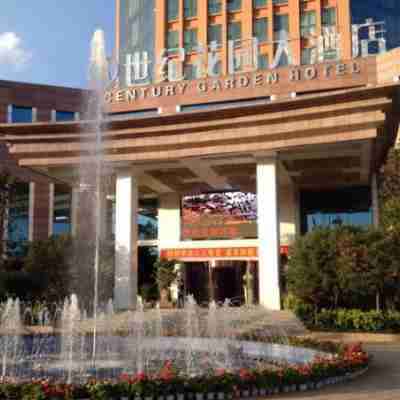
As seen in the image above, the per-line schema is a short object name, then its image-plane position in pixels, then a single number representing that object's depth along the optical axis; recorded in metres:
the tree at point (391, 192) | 20.72
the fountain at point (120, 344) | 11.80
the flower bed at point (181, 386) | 8.34
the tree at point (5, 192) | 29.23
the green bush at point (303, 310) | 20.75
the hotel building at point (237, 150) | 23.98
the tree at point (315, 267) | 20.28
